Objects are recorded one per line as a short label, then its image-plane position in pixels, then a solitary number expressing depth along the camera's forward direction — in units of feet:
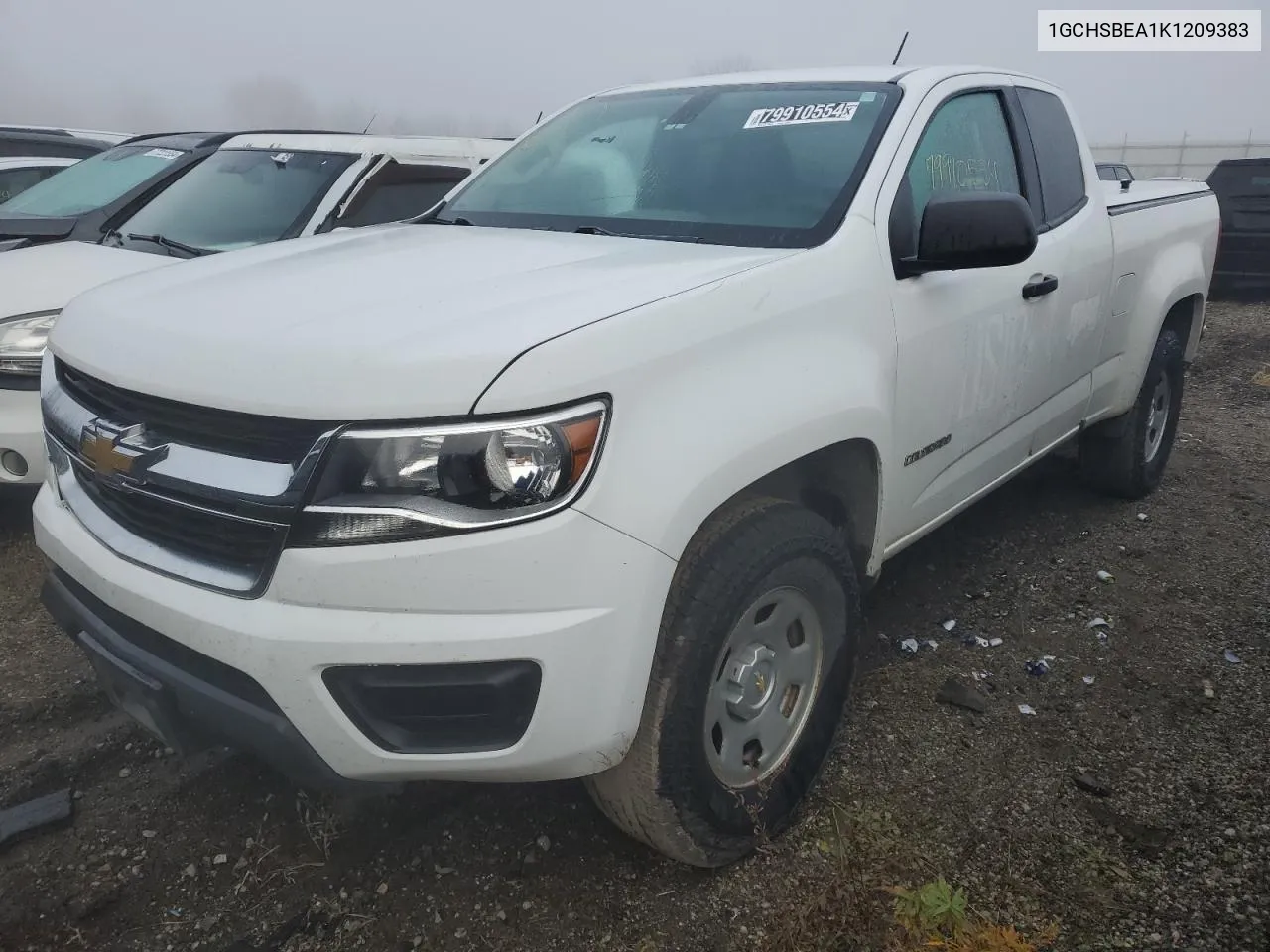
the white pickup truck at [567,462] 5.20
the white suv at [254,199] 13.30
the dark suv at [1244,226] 31.58
